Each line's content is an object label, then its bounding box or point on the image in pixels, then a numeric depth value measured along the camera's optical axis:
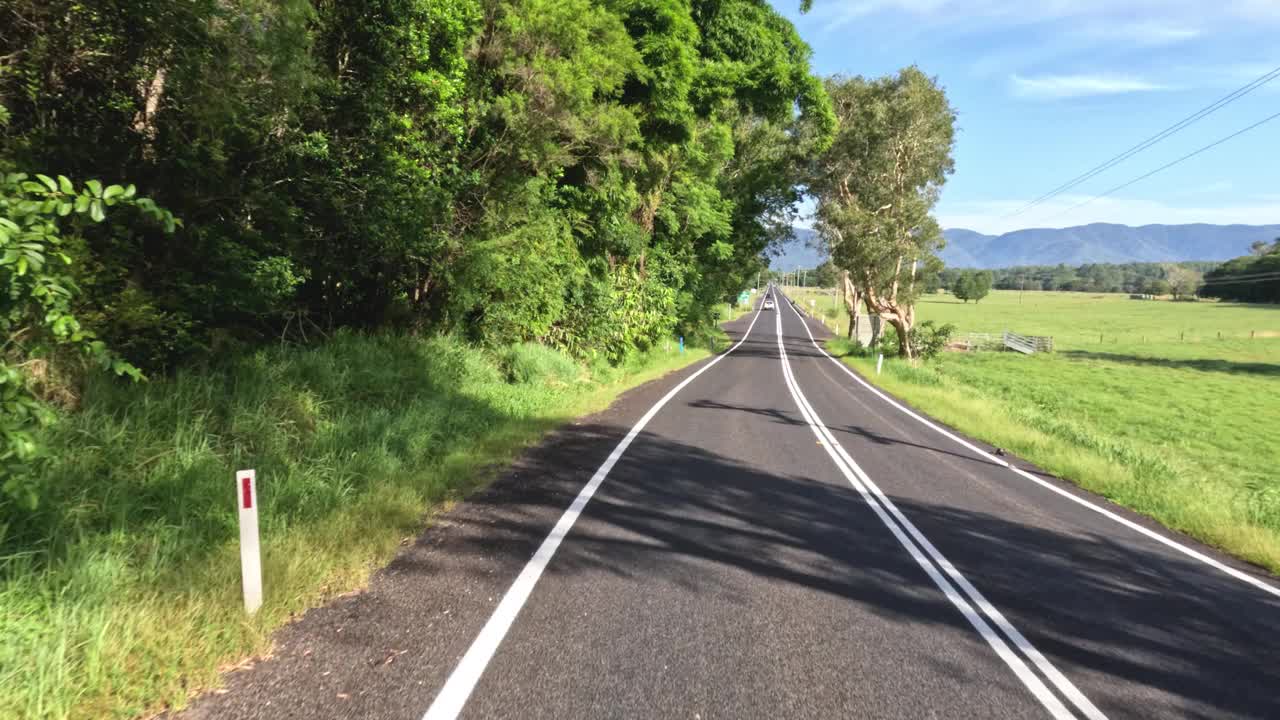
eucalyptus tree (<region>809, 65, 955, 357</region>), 29.36
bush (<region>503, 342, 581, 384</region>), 14.09
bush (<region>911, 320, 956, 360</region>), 35.28
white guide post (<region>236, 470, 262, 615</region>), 3.79
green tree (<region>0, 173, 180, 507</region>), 2.82
